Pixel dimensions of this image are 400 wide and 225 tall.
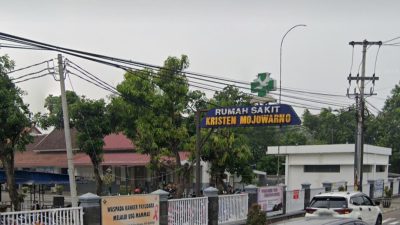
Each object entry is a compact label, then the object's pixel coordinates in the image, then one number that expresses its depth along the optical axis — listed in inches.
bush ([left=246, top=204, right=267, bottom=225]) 621.0
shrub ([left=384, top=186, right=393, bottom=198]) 1203.0
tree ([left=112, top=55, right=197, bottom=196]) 933.8
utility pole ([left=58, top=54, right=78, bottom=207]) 665.8
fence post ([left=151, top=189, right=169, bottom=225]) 576.1
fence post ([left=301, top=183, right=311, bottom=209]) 943.7
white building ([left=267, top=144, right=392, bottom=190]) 1443.2
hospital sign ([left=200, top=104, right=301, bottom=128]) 663.8
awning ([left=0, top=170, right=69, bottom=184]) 879.1
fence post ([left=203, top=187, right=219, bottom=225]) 671.1
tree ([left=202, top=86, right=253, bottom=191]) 978.7
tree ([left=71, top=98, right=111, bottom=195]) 1032.2
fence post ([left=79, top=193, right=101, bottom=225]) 486.3
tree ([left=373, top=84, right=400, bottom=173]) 2134.6
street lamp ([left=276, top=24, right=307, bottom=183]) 887.7
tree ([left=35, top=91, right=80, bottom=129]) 969.5
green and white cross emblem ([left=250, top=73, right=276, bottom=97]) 868.0
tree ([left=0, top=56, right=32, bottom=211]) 802.2
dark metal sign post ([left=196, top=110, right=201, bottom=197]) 727.1
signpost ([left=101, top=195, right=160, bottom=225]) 503.5
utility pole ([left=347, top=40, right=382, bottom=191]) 1104.2
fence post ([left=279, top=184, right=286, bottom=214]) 844.6
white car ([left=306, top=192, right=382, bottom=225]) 597.9
